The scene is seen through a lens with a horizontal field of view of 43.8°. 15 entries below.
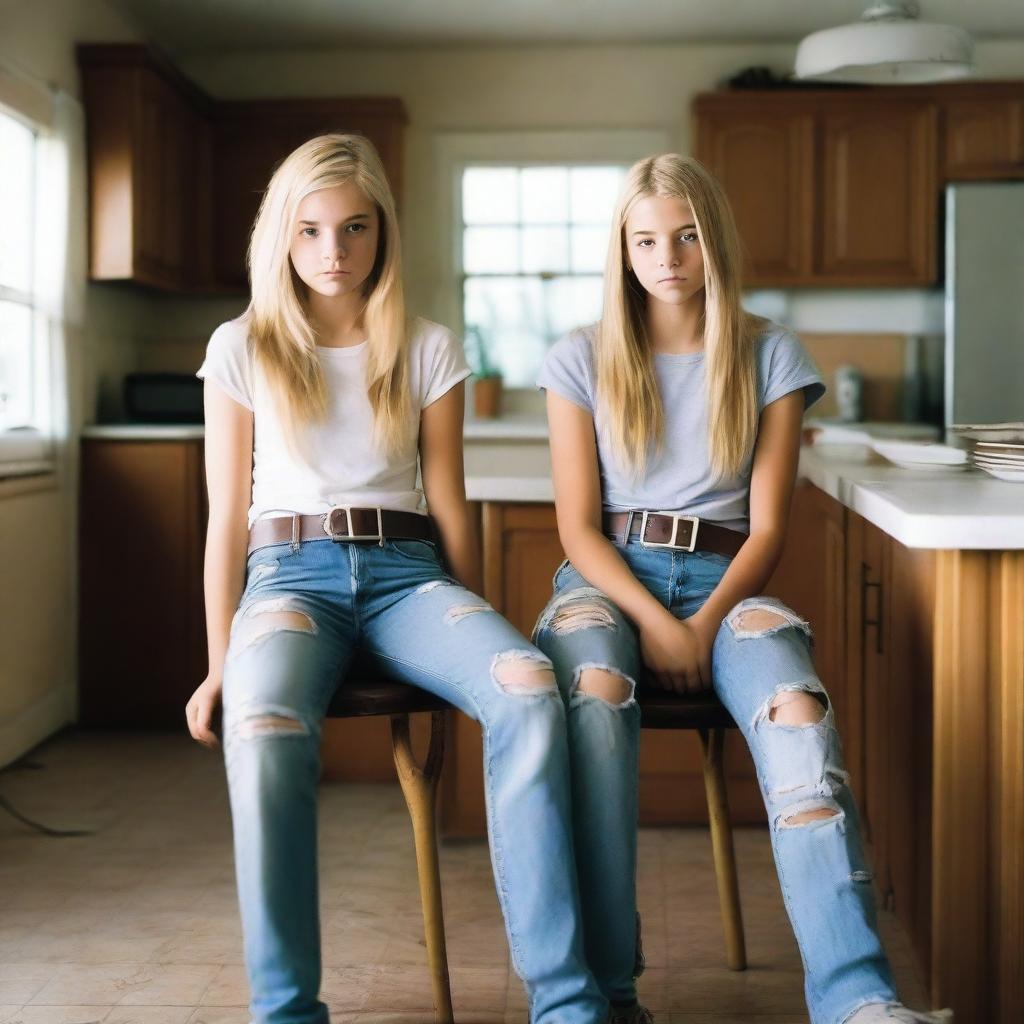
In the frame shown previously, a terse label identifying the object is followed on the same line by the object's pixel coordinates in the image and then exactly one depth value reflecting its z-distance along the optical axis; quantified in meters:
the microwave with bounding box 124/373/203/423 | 4.06
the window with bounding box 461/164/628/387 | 5.27
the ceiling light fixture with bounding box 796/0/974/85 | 2.89
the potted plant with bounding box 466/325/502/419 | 5.11
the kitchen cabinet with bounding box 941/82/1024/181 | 4.75
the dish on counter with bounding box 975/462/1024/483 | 1.91
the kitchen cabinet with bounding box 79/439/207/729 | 3.82
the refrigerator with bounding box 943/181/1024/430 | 4.55
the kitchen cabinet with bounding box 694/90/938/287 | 4.77
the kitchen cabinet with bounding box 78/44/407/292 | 3.99
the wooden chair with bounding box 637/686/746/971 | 1.67
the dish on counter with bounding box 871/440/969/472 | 2.17
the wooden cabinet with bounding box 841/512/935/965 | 1.77
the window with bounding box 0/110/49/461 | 3.58
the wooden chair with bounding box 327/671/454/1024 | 1.64
